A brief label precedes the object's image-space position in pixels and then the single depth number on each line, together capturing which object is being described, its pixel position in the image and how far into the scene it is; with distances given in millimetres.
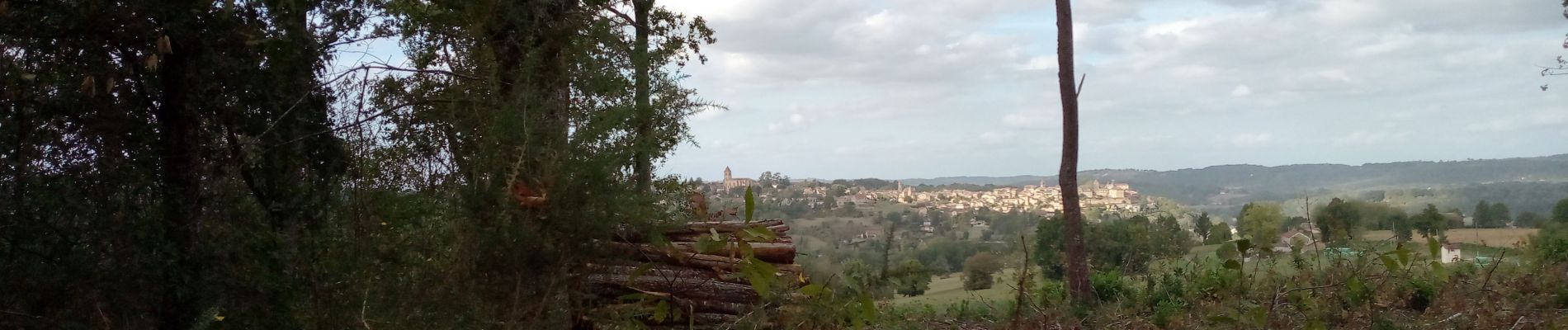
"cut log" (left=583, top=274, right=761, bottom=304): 3475
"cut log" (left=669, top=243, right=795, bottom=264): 4254
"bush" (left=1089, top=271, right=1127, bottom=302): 7180
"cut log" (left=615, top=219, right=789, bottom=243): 3623
